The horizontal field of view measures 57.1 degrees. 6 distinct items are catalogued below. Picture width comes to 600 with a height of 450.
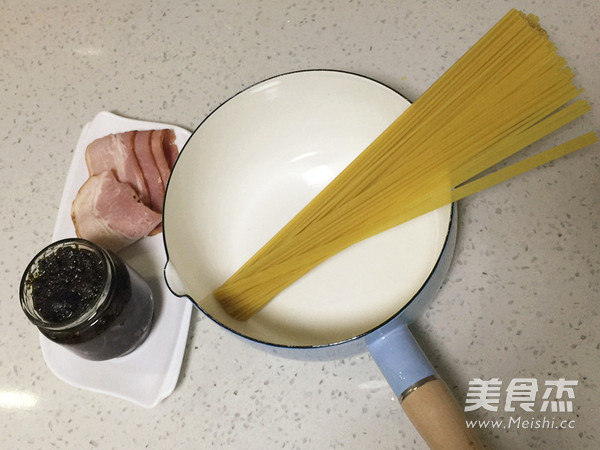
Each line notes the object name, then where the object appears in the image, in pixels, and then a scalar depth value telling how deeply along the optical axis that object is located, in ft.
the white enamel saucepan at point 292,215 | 1.68
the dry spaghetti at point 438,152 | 1.57
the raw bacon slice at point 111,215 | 2.28
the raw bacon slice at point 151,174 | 2.39
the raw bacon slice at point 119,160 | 2.40
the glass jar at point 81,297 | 1.81
